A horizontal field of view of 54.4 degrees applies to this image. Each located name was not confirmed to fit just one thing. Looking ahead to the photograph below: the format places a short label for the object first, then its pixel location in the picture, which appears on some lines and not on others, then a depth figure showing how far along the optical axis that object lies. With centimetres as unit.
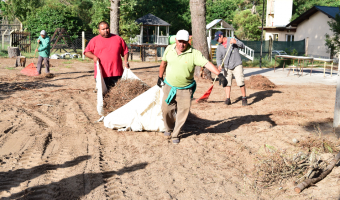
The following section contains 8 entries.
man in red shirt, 627
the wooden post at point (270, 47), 2309
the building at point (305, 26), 2567
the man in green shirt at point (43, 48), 1163
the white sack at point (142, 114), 558
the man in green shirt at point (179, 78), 489
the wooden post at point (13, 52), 2057
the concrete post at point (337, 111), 560
